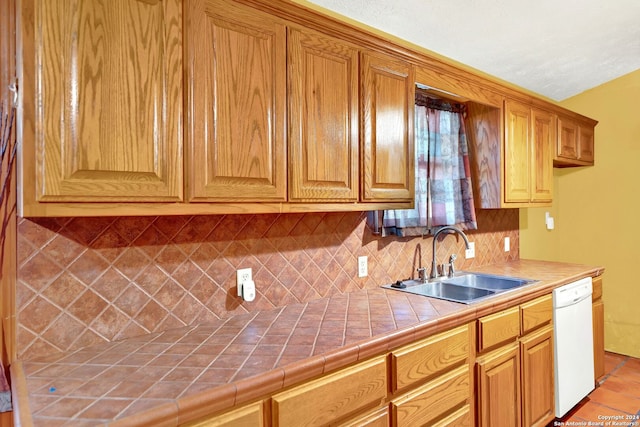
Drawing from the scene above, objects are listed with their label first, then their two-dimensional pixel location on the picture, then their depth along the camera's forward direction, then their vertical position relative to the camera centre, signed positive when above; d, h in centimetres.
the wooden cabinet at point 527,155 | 262 +42
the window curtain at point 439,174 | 239 +26
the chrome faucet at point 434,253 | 234 -25
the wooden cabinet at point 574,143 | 310 +59
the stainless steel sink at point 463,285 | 226 -45
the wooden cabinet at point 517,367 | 180 -80
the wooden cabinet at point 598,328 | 270 -84
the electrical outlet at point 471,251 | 278 -29
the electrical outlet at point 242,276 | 167 -28
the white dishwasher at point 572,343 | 228 -83
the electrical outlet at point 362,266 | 212 -30
